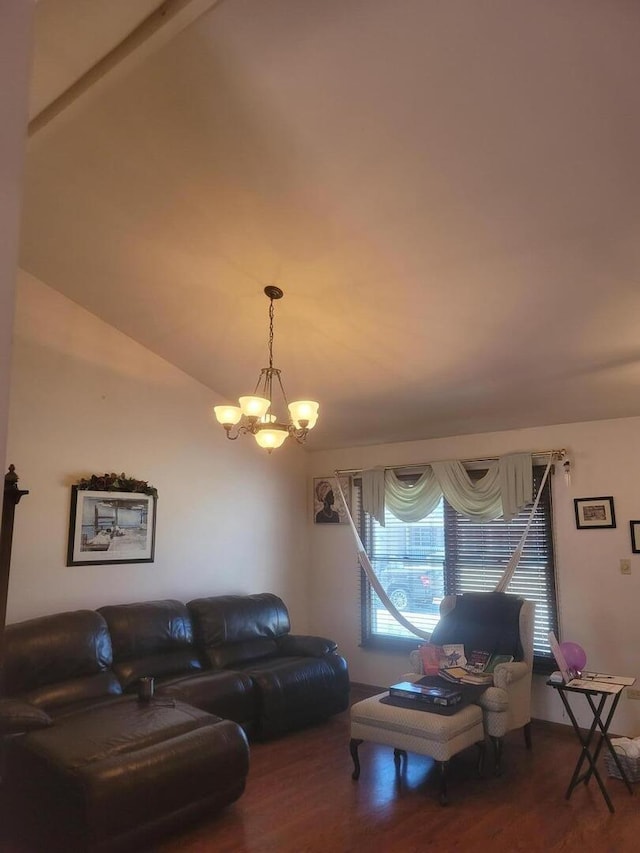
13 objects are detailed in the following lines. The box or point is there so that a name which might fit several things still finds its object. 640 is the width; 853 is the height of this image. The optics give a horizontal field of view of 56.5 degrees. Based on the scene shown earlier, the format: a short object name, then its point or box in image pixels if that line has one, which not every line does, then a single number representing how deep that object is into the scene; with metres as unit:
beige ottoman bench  3.31
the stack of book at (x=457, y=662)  3.97
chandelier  3.18
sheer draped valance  4.80
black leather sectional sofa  2.61
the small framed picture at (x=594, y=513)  4.43
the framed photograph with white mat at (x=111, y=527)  4.32
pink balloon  3.65
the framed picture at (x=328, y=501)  5.99
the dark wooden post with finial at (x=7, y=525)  2.95
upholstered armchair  3.72
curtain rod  4.69
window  4.73
